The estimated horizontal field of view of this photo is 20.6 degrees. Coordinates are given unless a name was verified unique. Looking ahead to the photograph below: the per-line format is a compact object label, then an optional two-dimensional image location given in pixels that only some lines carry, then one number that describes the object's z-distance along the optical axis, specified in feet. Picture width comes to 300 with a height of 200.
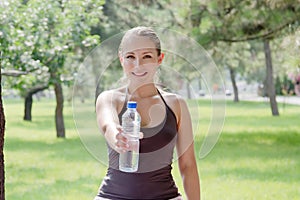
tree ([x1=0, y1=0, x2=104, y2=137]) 41.10
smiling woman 7.94
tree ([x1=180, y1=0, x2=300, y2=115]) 45.66
